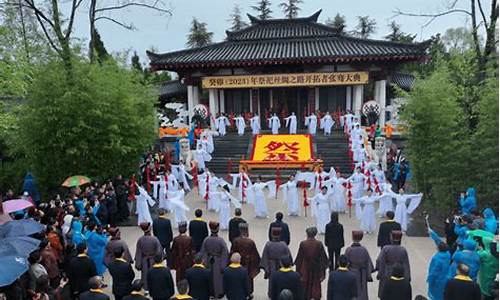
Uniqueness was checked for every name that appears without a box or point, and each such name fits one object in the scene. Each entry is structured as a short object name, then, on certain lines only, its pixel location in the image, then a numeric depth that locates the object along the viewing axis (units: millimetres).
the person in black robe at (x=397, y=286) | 5789
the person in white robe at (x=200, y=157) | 18670
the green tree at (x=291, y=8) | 53000
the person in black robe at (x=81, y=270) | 7078
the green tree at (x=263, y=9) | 54344
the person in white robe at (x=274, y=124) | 22139
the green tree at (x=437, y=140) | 11078
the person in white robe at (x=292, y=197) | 12719
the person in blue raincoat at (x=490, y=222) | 7691
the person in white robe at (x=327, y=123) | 21703
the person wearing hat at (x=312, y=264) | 7332
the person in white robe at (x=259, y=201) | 12570
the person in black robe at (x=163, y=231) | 9023
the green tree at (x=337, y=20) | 53344
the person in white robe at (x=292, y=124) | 22042
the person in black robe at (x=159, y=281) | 6613
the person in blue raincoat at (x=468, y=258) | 6609
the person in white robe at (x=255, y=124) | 22250
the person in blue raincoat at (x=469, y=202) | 9516
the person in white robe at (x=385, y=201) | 11519
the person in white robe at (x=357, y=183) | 13186
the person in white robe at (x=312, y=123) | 22000
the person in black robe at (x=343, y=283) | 6141
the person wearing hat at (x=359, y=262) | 7004
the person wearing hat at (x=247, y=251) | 7664
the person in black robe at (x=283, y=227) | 8305
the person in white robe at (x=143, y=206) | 11815
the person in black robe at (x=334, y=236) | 8273
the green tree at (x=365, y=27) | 52312
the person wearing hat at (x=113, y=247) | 7539
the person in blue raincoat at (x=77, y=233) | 8117
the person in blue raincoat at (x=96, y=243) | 8289
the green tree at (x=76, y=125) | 12912
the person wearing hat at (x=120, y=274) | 6832
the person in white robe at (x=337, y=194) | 12680
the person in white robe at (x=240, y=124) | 22438
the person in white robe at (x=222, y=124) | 22500
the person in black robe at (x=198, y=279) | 6574
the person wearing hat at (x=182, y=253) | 7945
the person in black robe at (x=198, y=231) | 8820
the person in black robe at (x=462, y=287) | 5660
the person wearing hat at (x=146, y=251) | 7695
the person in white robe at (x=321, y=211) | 11117
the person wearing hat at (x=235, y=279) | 6680
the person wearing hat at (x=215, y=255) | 7602
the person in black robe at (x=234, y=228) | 8930
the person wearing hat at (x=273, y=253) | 7320
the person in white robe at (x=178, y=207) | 11273
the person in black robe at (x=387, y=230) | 8086
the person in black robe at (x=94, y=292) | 5465
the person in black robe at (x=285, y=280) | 6270
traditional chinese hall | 23422
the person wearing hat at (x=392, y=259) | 6879
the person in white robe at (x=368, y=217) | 11031
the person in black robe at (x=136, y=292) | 5422
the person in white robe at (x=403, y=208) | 10945
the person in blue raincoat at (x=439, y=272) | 6737
